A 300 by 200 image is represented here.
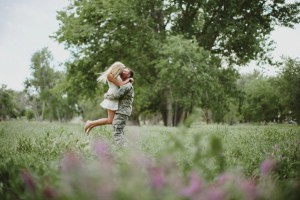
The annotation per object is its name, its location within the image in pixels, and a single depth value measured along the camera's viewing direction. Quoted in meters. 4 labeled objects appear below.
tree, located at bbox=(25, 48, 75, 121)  72.90
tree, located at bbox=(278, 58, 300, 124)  36.90
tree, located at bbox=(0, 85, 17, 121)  77.93
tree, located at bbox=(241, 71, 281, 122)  62.88
